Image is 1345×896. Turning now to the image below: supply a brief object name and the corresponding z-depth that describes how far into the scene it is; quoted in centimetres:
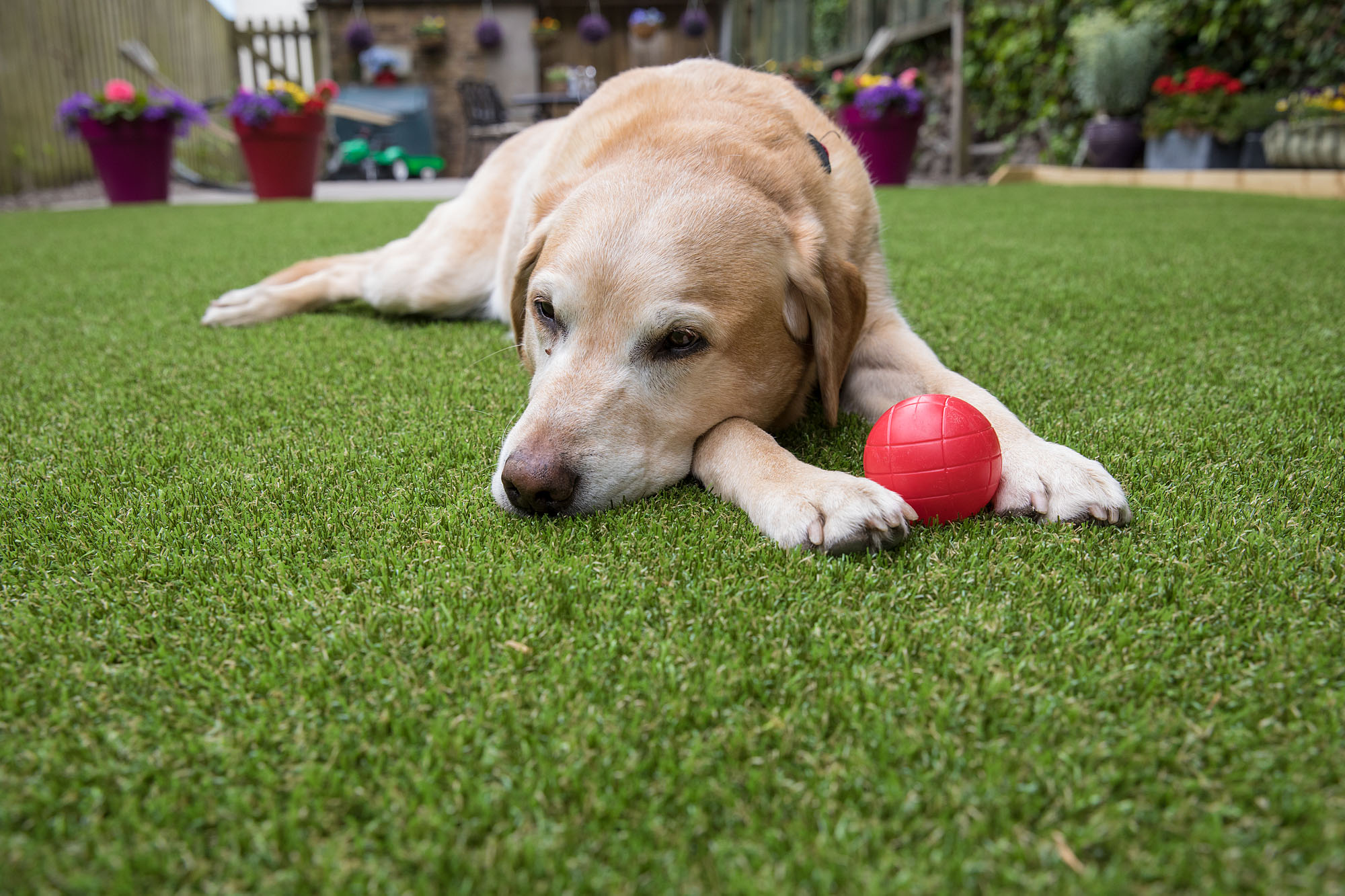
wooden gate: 1855
